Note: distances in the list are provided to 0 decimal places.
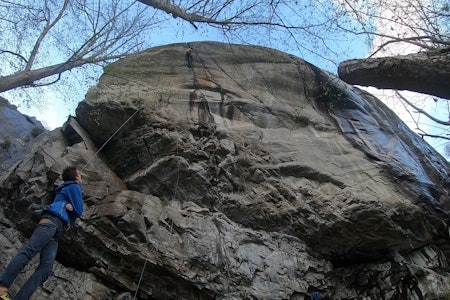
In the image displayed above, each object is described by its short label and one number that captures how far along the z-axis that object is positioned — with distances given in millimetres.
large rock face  7695
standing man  5156
